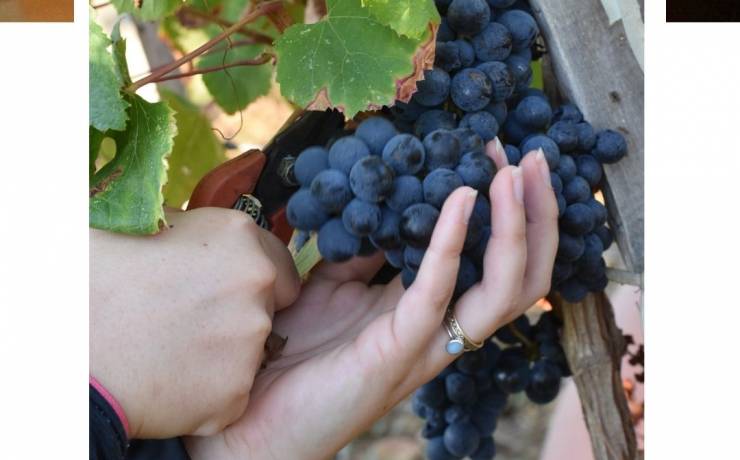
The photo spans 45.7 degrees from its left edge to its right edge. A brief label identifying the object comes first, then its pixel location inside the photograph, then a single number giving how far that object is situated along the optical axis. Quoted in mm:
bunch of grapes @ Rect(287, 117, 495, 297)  653
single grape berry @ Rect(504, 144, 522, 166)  752
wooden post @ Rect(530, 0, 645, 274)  802
